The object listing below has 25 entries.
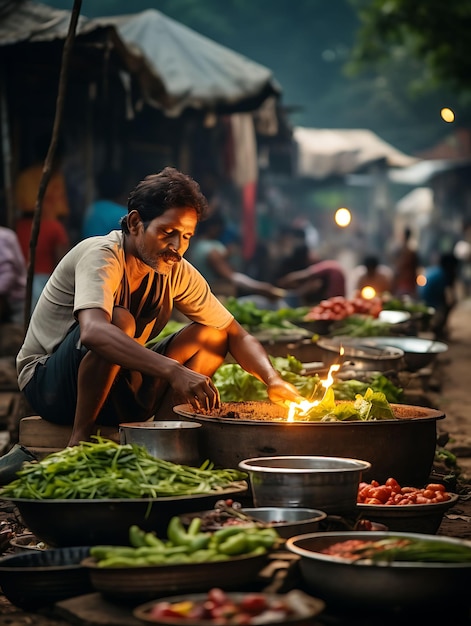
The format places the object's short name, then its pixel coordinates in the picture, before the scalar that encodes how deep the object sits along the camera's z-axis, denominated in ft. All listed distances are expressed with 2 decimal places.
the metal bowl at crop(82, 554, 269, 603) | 11.39
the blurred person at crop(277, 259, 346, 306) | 46.32
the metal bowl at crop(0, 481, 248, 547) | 13.28
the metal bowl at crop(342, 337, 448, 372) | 29.81
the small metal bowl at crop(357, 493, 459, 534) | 15.07
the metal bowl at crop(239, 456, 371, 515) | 13.92
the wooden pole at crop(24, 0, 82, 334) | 21.87
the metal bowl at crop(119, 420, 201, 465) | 15.67
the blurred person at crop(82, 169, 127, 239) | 33.14
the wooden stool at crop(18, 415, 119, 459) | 18.23
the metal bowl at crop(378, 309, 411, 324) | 37.58
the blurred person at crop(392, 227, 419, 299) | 61.82
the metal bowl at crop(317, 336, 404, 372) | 25.23
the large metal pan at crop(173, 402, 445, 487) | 16.10
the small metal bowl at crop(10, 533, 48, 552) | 14.89
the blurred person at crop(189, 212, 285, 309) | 41.29
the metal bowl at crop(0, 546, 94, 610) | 12.78
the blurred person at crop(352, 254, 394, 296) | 50.57
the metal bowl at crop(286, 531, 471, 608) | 11.37
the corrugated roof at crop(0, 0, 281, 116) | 31.61
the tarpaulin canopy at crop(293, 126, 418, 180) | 79.30
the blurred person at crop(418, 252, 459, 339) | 57.57
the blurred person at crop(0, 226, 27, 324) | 28.55
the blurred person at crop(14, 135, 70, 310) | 33.45
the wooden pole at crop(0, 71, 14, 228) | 32.91
